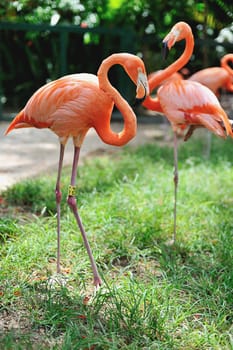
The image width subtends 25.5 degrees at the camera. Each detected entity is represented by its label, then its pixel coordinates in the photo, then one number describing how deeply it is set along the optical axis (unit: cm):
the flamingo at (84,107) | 284
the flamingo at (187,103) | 338
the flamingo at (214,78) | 568
